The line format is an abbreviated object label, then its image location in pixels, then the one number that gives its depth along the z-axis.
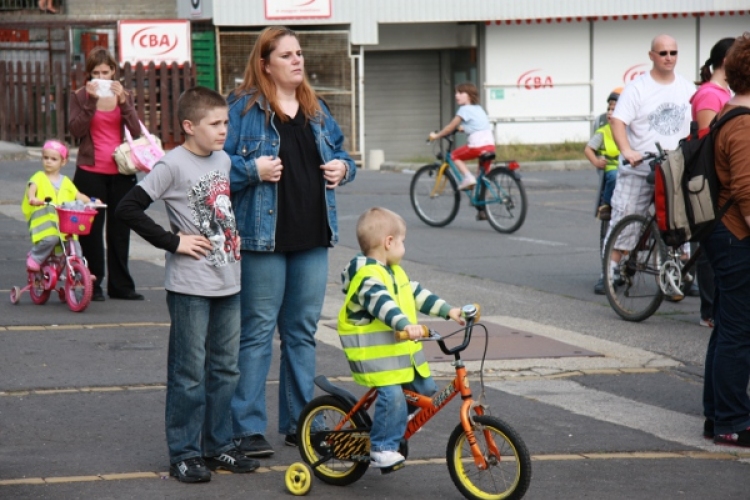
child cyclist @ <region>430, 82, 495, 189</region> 16.06
